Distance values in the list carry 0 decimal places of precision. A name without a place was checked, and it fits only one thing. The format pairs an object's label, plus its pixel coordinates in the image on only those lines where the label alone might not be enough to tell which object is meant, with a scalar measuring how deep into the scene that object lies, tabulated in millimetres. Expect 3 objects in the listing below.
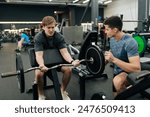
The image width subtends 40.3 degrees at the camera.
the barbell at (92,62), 1683
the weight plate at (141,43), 4087
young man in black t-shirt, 2090
